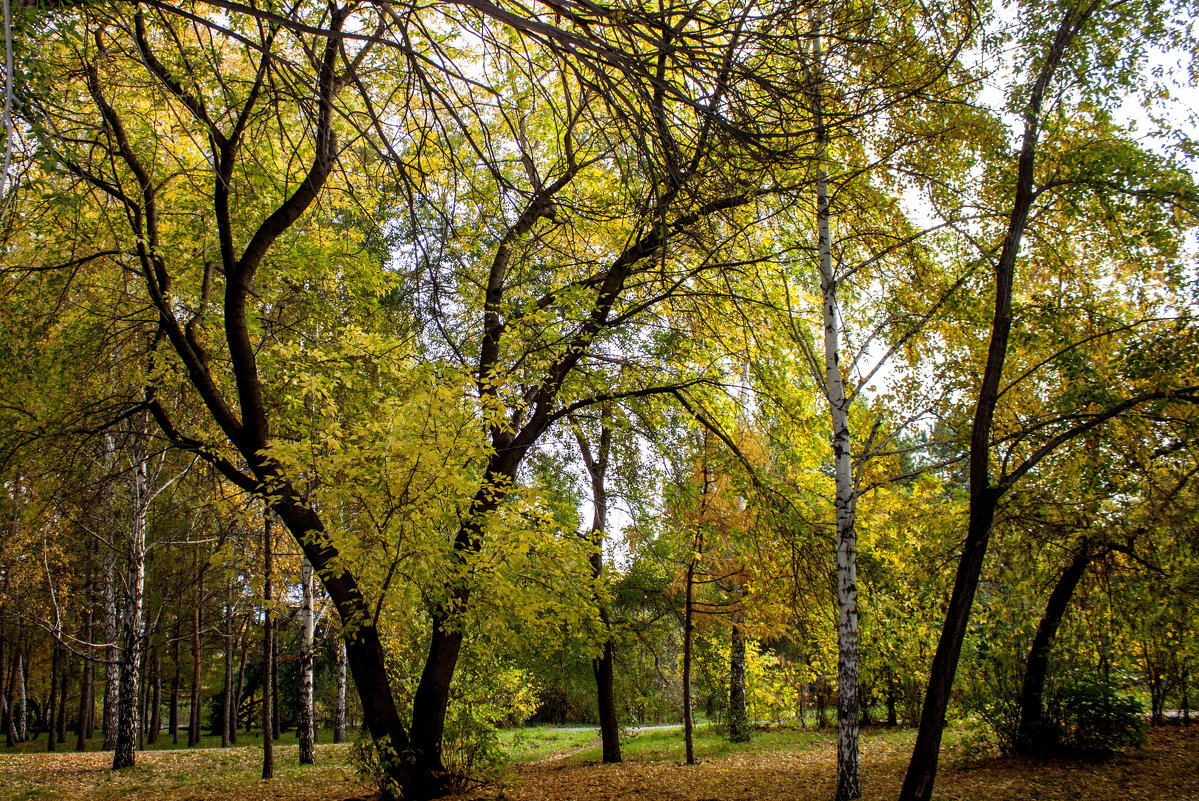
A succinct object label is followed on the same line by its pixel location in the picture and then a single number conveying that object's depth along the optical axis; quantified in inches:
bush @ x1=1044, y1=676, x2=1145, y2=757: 296.4
